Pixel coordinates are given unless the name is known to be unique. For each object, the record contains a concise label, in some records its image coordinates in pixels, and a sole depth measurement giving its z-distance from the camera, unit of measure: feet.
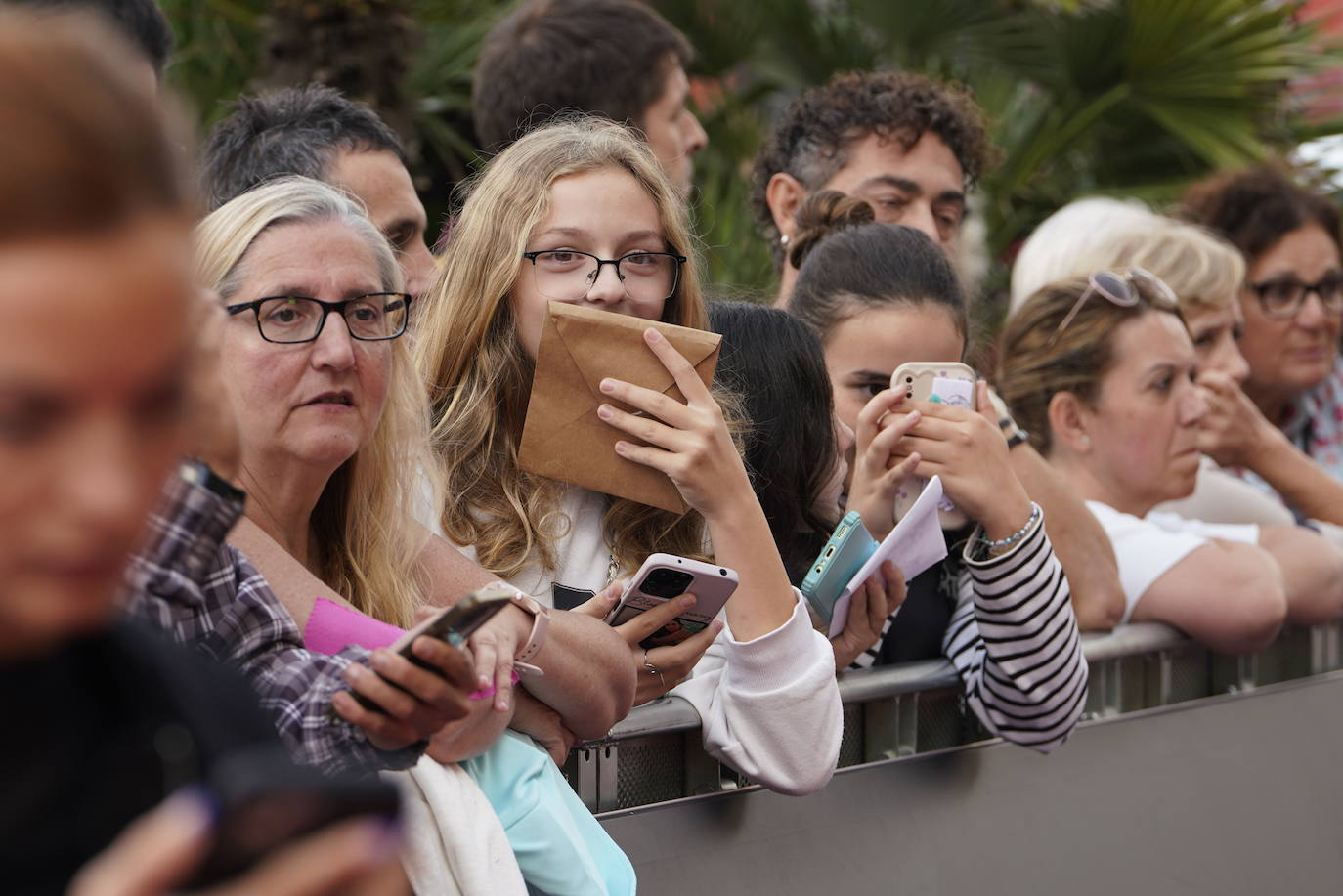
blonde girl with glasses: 15.24
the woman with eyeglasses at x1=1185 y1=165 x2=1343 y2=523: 31.63
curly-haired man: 25.20
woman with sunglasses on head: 23.11
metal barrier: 15.31
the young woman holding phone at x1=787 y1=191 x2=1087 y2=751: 18.29
